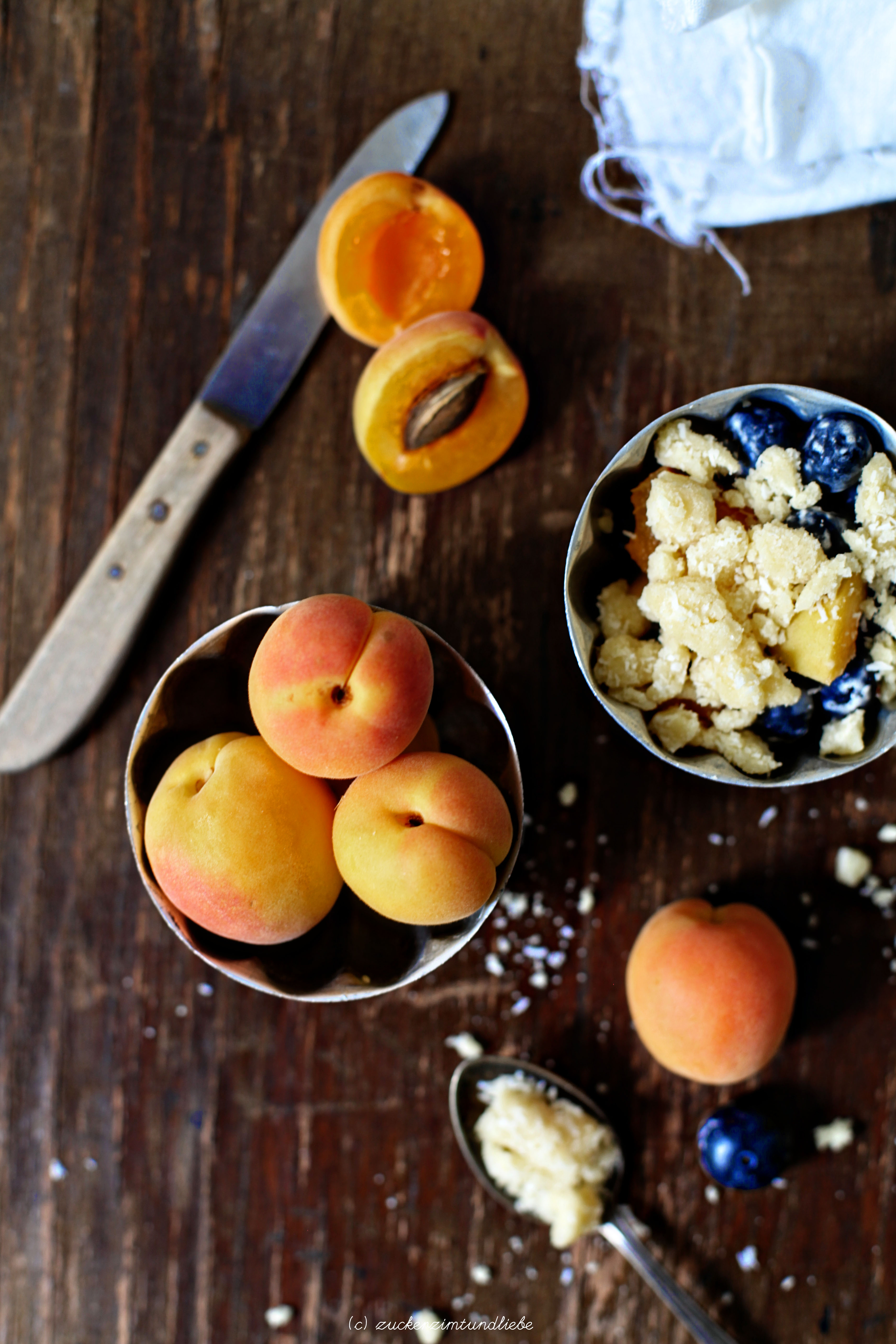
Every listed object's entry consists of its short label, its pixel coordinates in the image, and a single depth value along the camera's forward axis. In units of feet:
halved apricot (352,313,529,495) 1.92
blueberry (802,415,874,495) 1.82
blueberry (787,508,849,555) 1.83
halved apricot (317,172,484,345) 1.95
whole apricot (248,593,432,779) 1.75
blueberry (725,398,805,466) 1.84
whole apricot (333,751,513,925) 1.74
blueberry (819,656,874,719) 1.84
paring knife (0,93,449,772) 2.01
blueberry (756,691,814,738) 1.85
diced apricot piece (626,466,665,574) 1.87
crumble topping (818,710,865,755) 1.85
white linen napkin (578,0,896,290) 1.96
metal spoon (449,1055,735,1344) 1.99
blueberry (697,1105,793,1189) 1.97
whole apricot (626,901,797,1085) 1.91
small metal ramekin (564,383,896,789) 1.84
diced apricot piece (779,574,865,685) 1.82
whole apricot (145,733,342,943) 1.77
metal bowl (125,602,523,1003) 1.81
